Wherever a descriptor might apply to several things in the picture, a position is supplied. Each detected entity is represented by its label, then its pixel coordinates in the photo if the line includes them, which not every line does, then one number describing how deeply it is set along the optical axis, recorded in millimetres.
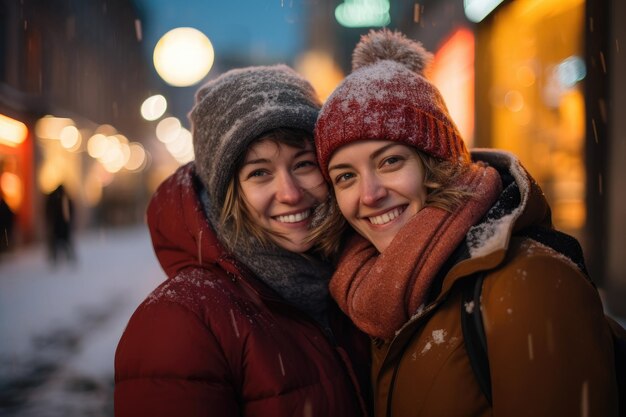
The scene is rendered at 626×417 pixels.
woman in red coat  1719
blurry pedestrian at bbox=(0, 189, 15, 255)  12656
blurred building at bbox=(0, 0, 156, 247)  16312
